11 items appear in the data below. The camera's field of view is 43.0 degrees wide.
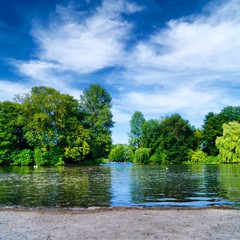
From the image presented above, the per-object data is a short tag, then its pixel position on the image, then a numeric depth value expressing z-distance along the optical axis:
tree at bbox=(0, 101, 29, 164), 69.88
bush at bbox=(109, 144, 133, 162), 168.50
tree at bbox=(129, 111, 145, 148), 102.50
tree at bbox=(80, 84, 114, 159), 81.64
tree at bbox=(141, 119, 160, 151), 96.94
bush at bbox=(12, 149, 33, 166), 72.00
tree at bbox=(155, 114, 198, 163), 93.06
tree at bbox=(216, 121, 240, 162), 75.12
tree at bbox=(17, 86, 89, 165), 70.19
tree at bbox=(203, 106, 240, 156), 92.25
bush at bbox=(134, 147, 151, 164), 93.00
